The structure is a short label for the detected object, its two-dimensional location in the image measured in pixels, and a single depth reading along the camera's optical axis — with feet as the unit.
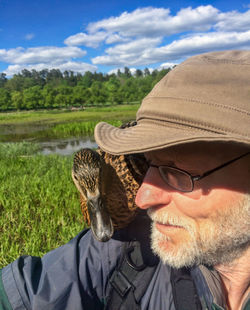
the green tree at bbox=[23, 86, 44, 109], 162.40
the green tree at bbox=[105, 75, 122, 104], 170.99
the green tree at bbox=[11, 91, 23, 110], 159.22
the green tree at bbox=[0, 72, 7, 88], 295.03
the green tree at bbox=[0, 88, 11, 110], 161.79
